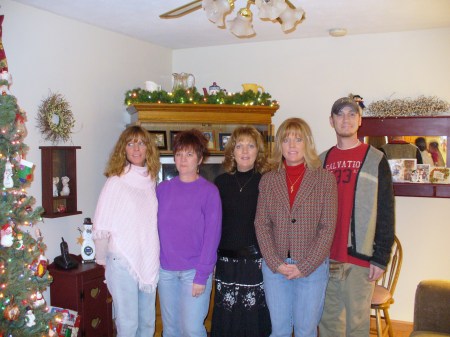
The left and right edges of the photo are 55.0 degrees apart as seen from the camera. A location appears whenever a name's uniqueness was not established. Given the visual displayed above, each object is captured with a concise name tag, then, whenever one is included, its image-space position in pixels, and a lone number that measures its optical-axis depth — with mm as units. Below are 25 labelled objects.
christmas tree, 2078
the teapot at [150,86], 3762
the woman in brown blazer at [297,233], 2129
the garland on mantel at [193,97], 3629
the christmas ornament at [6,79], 2127
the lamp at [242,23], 2100
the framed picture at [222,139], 3848
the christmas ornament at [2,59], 2240
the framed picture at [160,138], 3754
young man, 2266
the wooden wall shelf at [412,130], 3535
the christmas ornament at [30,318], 2182
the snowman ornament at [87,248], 3227
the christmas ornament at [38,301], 2258
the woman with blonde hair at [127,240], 2271
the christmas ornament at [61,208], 3225
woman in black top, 2301
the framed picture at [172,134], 3811
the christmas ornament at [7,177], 2092
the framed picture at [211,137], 3818
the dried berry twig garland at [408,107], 3567
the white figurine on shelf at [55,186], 3184
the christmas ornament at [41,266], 2319
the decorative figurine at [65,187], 3252
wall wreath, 3086
